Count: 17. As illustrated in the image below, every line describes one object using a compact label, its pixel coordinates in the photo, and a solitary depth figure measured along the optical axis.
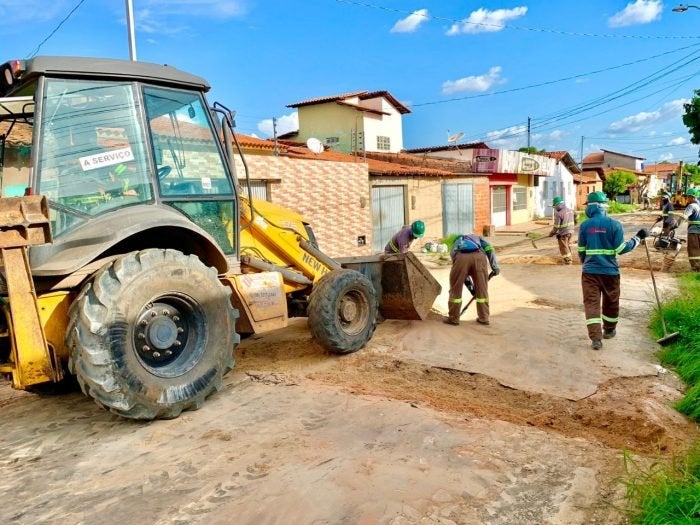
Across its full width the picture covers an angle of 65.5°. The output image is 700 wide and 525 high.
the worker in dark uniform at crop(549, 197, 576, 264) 12.47
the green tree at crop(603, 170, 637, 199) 46.72
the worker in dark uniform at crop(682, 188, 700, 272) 10.43
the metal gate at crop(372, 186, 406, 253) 16.70
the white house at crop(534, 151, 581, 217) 31.47
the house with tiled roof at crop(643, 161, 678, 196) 59.28
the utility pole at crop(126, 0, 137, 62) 9.75
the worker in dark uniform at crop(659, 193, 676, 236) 11.93
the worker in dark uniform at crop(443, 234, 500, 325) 7.03
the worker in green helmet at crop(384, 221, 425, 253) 7.88
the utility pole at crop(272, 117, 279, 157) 15.38
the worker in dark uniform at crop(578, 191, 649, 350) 6.07
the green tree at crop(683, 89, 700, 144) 22.73
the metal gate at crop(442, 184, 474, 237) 20.67
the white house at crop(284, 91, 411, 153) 28.12
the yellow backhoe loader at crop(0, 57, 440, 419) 3.35
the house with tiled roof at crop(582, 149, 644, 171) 68.06
